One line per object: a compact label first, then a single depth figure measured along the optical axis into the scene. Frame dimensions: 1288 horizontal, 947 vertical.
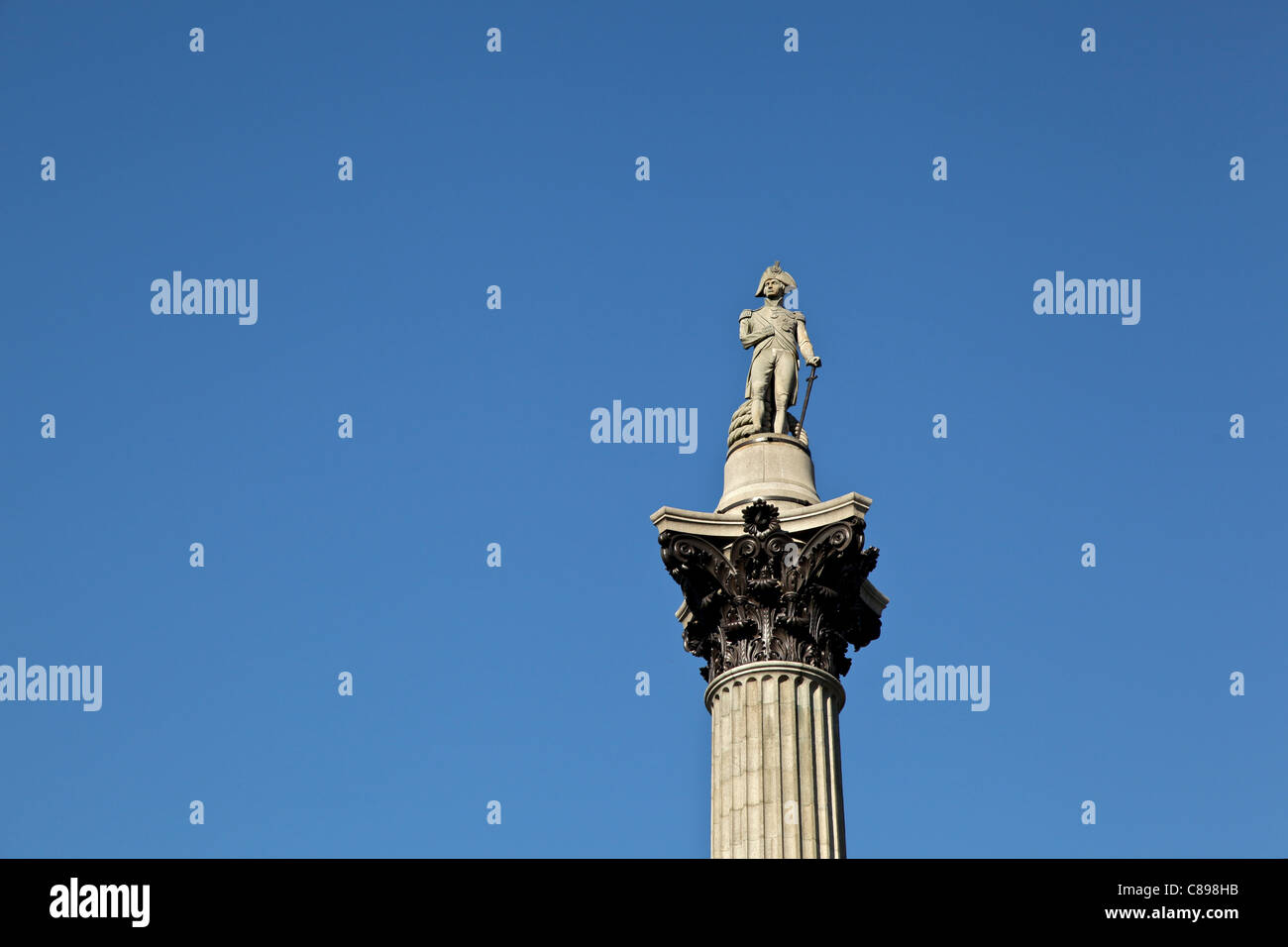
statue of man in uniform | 33.59
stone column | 29.42
